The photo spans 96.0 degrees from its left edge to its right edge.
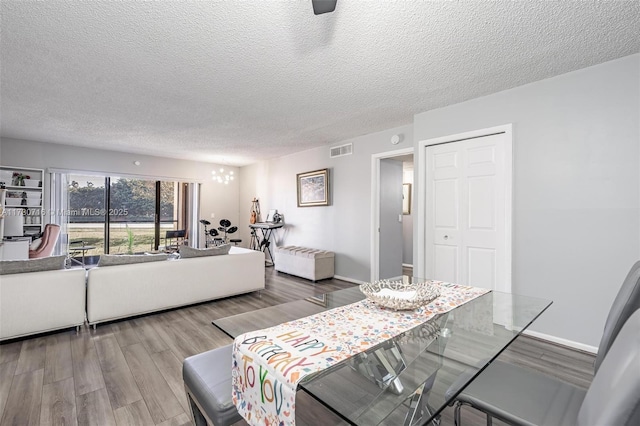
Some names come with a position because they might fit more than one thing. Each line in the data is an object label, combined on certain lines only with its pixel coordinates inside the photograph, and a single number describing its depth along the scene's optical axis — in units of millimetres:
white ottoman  5008
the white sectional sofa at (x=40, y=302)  2604
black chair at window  7010
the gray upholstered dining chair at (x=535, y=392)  1060
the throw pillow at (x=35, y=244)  4830
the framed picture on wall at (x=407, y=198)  6965
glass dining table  810
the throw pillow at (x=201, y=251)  3656
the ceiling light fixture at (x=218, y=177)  6239
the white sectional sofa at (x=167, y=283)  3024
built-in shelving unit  4988
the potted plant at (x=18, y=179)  5078
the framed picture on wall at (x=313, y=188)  5438
